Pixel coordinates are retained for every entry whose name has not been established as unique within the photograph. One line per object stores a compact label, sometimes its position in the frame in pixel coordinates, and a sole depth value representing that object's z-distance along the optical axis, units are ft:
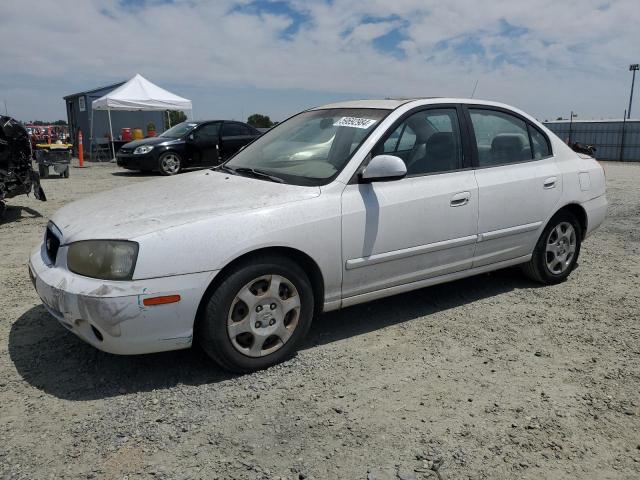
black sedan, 43.73
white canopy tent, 59.11
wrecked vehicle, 23.04
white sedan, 9.23
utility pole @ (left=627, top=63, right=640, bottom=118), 112.47
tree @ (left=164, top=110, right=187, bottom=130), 99.83
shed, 66.95
